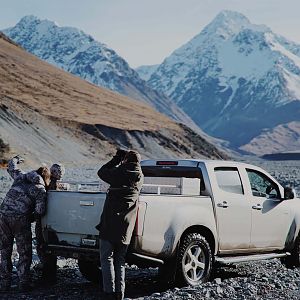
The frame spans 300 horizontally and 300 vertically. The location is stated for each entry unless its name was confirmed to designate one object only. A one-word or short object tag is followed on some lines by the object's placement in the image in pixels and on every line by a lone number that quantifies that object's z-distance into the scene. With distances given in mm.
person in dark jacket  8062
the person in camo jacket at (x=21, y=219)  9078
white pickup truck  8617
